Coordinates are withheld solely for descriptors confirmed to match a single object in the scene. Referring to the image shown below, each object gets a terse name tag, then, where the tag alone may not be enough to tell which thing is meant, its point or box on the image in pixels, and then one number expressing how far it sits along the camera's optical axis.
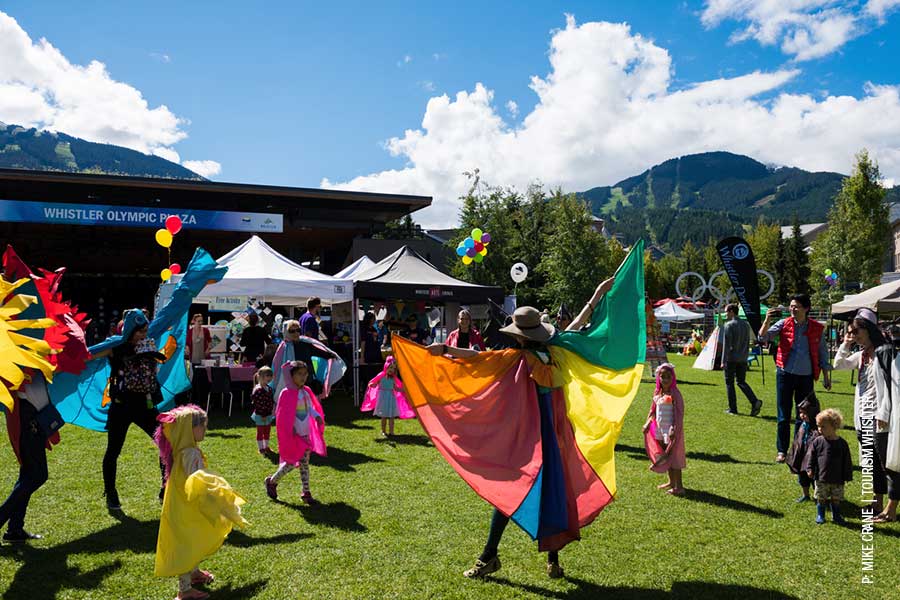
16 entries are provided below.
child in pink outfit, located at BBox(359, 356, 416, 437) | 9.23
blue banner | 27.56
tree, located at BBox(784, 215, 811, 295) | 60.62
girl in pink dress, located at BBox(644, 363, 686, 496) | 6.33
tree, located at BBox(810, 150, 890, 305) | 34.31
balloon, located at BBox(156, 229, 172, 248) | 15.78
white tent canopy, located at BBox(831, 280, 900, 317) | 16.70
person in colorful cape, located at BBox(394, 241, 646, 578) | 4.20
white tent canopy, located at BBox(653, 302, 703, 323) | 31.78
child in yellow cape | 3.89
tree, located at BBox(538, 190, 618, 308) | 37.94
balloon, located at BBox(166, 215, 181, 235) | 15.63
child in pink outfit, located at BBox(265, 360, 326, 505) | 6.09
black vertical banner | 12.03
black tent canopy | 12.94
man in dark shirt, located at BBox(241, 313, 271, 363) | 11.48
